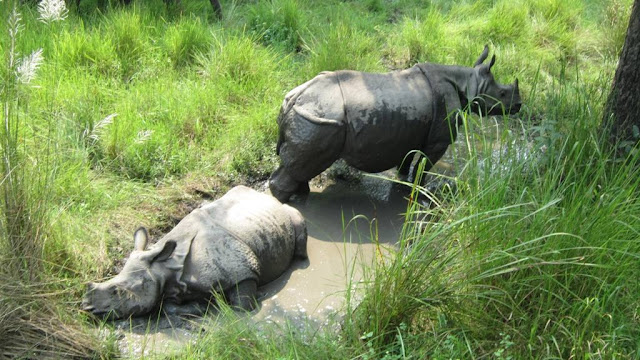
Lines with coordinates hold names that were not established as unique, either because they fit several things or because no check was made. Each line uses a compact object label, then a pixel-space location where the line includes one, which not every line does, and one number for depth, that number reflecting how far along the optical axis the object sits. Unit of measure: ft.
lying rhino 14.80
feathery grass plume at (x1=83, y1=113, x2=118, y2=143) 20.14
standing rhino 18.66
